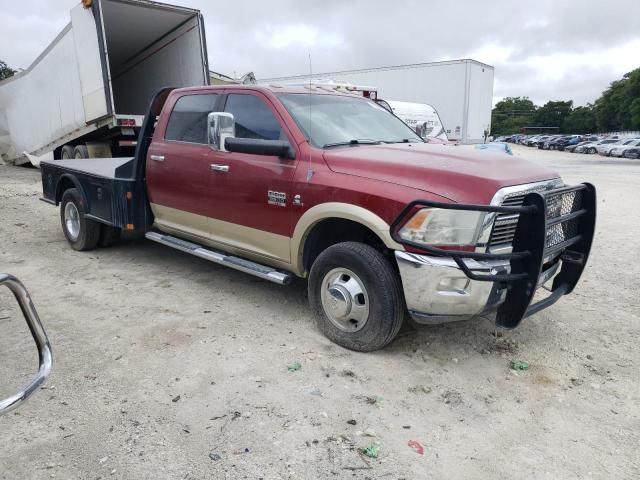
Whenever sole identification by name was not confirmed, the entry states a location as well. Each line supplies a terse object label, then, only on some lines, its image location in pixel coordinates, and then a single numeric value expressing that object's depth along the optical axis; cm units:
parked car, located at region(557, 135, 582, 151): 5625
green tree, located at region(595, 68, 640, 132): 6412
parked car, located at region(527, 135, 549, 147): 6591
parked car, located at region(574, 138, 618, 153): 4480
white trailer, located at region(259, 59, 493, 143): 1734
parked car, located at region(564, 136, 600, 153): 4989
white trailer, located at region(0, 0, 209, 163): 1055
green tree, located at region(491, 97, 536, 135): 13325
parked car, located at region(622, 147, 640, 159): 3716
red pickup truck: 323
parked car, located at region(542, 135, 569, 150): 5862
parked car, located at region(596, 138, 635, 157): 4047
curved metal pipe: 191
